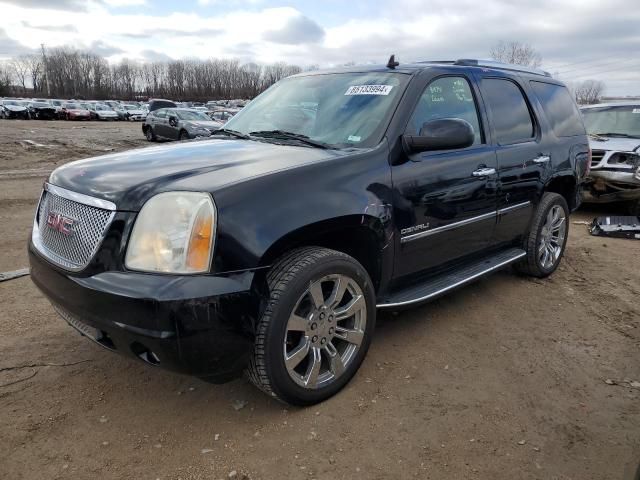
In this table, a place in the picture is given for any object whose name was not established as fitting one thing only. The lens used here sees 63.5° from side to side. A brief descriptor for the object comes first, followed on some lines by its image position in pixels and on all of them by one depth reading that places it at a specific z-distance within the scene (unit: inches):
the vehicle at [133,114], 1898.4
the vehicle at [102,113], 1825.8
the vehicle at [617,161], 295.1
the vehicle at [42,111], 1745.8
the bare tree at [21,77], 4424.2
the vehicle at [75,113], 1756.9
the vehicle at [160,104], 1526.8
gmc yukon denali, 91.3
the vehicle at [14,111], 1701.5
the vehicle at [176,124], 746.8
